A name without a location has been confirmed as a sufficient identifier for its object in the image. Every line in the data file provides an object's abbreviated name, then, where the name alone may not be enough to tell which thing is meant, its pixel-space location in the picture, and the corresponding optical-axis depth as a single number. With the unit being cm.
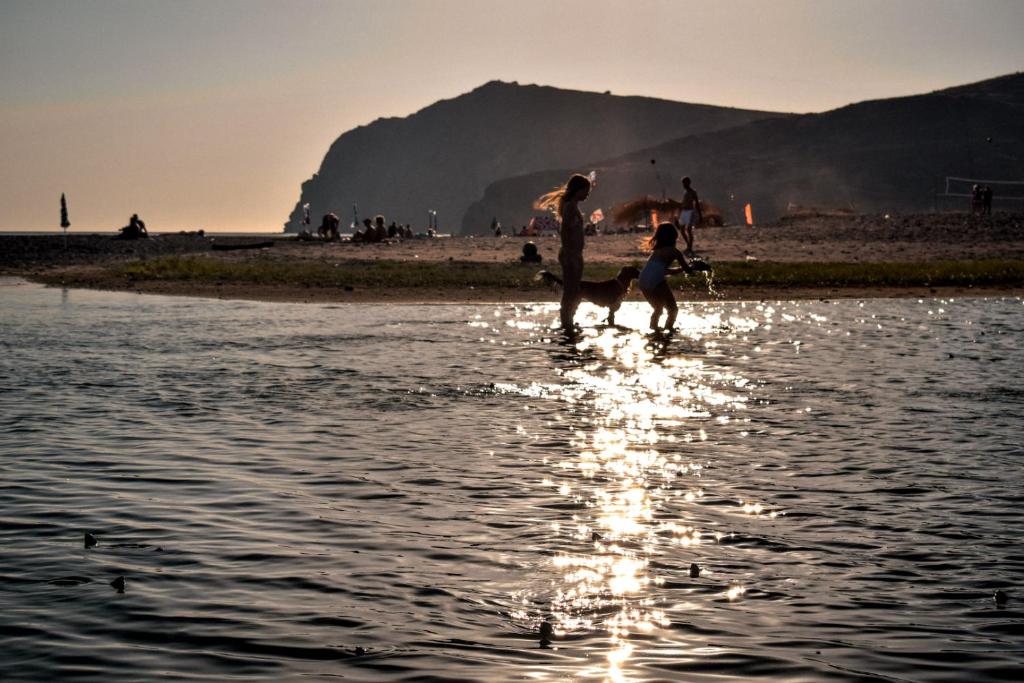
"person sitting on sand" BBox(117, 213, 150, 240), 6962
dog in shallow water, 2244
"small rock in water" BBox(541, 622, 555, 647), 536
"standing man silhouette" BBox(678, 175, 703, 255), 3472
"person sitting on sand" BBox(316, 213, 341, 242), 5778
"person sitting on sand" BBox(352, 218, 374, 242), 5719
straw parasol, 3544
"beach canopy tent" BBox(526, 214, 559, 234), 6744
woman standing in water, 2089
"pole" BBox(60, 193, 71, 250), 5606
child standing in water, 2070
